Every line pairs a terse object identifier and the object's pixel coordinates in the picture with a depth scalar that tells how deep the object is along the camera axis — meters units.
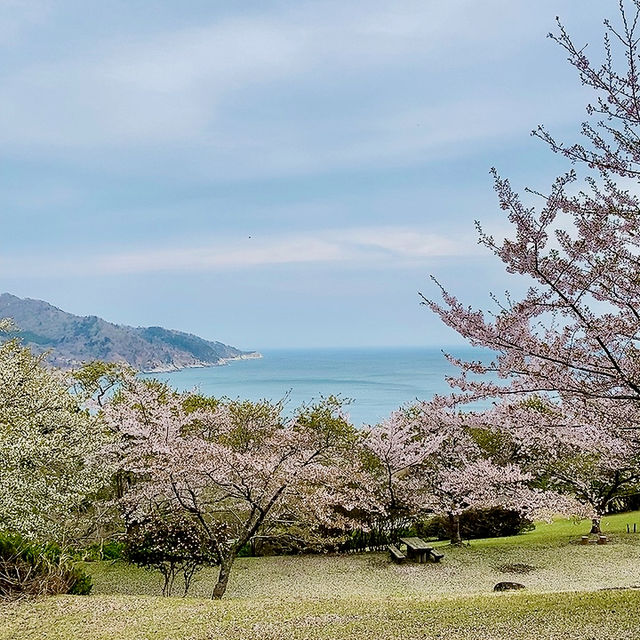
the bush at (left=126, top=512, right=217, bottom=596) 8.93
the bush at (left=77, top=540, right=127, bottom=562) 10.74
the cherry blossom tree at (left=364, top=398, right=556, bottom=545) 11.87
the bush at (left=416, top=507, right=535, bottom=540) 13.62
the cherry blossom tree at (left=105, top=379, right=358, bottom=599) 8.37
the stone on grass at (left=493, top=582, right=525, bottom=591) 8.23
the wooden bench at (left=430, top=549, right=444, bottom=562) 10.97
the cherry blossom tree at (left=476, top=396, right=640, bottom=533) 11.03
